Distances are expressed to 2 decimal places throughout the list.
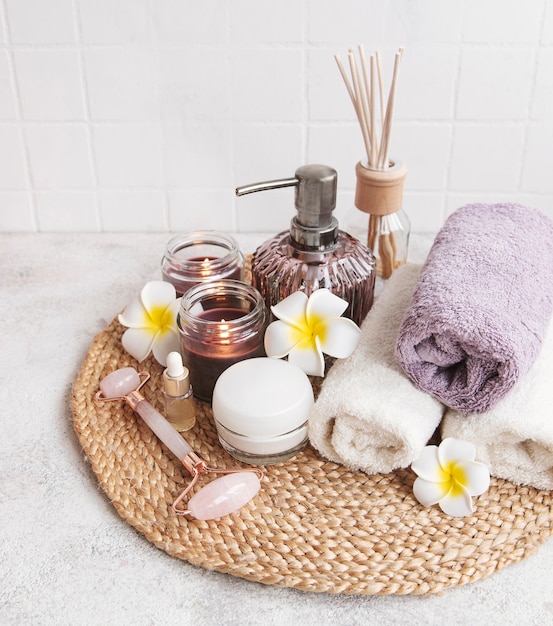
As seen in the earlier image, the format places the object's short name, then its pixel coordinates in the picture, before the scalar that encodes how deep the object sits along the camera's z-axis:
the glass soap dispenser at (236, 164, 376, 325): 0.82
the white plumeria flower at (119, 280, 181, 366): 0.91
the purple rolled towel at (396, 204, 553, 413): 0.71
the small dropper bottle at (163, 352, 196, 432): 0.81
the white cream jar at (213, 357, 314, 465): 0.75
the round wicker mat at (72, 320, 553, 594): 0.68
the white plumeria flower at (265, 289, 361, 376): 0.82
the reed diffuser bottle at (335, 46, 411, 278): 0.93
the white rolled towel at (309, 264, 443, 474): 0.73
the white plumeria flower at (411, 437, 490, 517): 0.72
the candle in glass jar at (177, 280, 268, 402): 0.84
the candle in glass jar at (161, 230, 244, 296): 0.95
